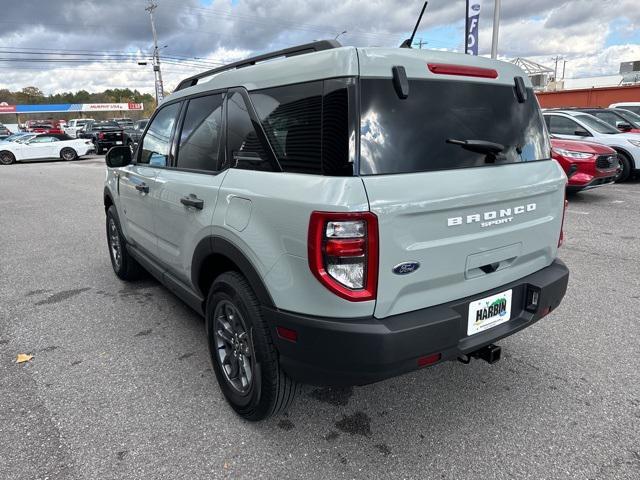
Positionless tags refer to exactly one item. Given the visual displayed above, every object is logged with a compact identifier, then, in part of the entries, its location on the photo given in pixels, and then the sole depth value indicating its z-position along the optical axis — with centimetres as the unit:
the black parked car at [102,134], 2596
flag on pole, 1561
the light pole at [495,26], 1795
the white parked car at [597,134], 1019
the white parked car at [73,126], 4222
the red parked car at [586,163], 831
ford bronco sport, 195
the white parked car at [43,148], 2288
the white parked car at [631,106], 1638
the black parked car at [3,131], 3942
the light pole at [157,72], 3922
